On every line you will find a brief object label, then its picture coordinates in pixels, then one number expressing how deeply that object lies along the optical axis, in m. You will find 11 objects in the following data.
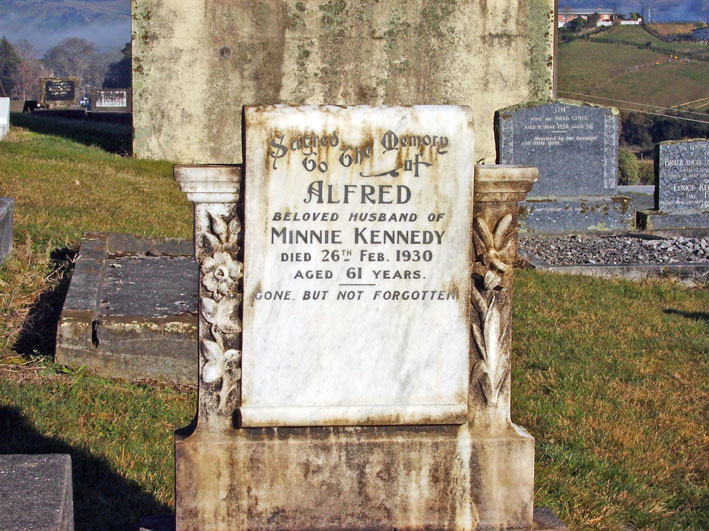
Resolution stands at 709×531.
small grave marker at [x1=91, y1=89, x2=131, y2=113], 47.91
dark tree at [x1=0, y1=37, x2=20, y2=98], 96.62
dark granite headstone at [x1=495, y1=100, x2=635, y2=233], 12.36
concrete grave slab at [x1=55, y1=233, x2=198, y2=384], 5.32
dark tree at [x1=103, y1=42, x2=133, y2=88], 85.35
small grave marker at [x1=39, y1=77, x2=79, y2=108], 40.44
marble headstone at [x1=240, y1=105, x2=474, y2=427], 3.20
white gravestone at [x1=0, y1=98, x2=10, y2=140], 16.42
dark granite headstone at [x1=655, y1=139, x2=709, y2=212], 12.79
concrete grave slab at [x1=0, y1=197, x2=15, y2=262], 6.97
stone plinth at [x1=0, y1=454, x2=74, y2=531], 2.73
